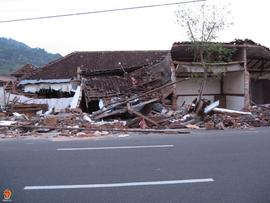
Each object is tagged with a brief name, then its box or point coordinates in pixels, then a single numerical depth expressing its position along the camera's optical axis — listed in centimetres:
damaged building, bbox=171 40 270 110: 2402
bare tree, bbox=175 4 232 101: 2058
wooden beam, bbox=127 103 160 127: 1711
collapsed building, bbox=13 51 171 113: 2525
